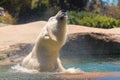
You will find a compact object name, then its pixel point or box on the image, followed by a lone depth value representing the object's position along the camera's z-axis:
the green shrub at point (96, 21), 51.02
